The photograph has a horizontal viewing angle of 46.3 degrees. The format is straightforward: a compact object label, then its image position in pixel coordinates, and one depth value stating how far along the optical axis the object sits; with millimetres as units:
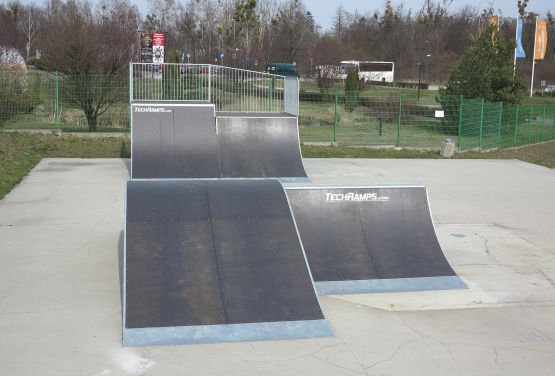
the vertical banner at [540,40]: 43656
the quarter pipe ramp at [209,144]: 14156
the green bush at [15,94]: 21906
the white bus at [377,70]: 59494
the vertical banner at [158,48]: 29203
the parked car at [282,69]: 47031
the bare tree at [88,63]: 22344
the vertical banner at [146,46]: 35869
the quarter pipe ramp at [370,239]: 7809
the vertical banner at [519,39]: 40062
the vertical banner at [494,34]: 27750
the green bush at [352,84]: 31984
